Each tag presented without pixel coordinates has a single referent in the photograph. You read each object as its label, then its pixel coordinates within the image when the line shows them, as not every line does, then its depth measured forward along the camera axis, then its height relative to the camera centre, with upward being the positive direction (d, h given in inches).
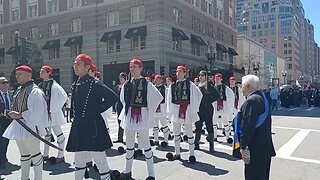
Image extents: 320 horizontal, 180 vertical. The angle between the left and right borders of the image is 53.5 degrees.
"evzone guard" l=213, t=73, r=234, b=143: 436.8 -22.5
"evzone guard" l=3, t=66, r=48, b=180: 208.3 -19.4
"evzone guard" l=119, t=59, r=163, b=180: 239.6 -16.6
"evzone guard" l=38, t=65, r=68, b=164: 289.0 -11.8
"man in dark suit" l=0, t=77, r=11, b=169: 292.0 -23.9
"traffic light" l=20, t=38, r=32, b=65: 659.6 +81.5
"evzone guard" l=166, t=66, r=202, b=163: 305.0 -18.2
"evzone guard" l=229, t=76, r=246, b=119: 472.9 -9.0
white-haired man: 169.0 -23.2
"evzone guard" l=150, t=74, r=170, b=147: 398.0 -36.5
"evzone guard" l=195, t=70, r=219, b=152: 351.9 -19.9
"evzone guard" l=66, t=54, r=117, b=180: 186.5 -18.0
